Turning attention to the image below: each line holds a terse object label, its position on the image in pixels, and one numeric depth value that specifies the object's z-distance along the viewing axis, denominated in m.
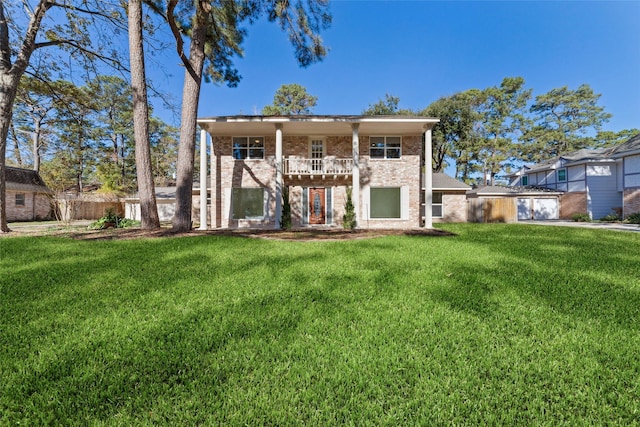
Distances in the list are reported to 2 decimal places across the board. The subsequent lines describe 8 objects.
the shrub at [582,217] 20.01
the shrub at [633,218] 15.86
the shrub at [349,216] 11.66
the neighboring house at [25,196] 19.31
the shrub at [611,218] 18.18
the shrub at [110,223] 11.11
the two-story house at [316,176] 12.96
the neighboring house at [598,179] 17.39
